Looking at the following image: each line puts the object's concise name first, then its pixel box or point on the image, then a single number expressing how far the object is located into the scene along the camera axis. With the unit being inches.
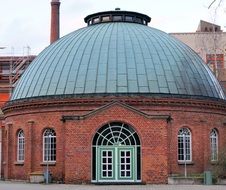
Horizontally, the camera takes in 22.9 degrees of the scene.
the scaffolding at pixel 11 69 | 2696.4
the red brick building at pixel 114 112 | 1440.7
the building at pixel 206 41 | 2737.9
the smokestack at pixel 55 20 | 2508.6
